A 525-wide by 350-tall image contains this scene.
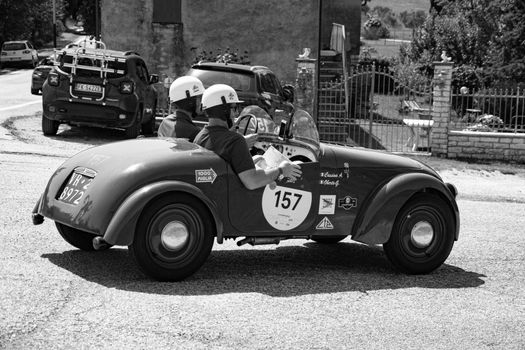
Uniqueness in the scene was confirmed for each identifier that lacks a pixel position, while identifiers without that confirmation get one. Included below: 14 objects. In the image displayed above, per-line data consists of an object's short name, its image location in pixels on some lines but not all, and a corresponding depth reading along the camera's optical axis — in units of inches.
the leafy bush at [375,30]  2965.1
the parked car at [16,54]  2129.7
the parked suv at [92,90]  727.7
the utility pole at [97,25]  1201.4
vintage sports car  291.3
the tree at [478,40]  1085.8
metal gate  843.4
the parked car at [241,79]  679.1
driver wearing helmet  305.9
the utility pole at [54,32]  2802.7
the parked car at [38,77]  1259.8
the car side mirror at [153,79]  783.1
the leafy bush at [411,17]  3241.1
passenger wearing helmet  337.7
